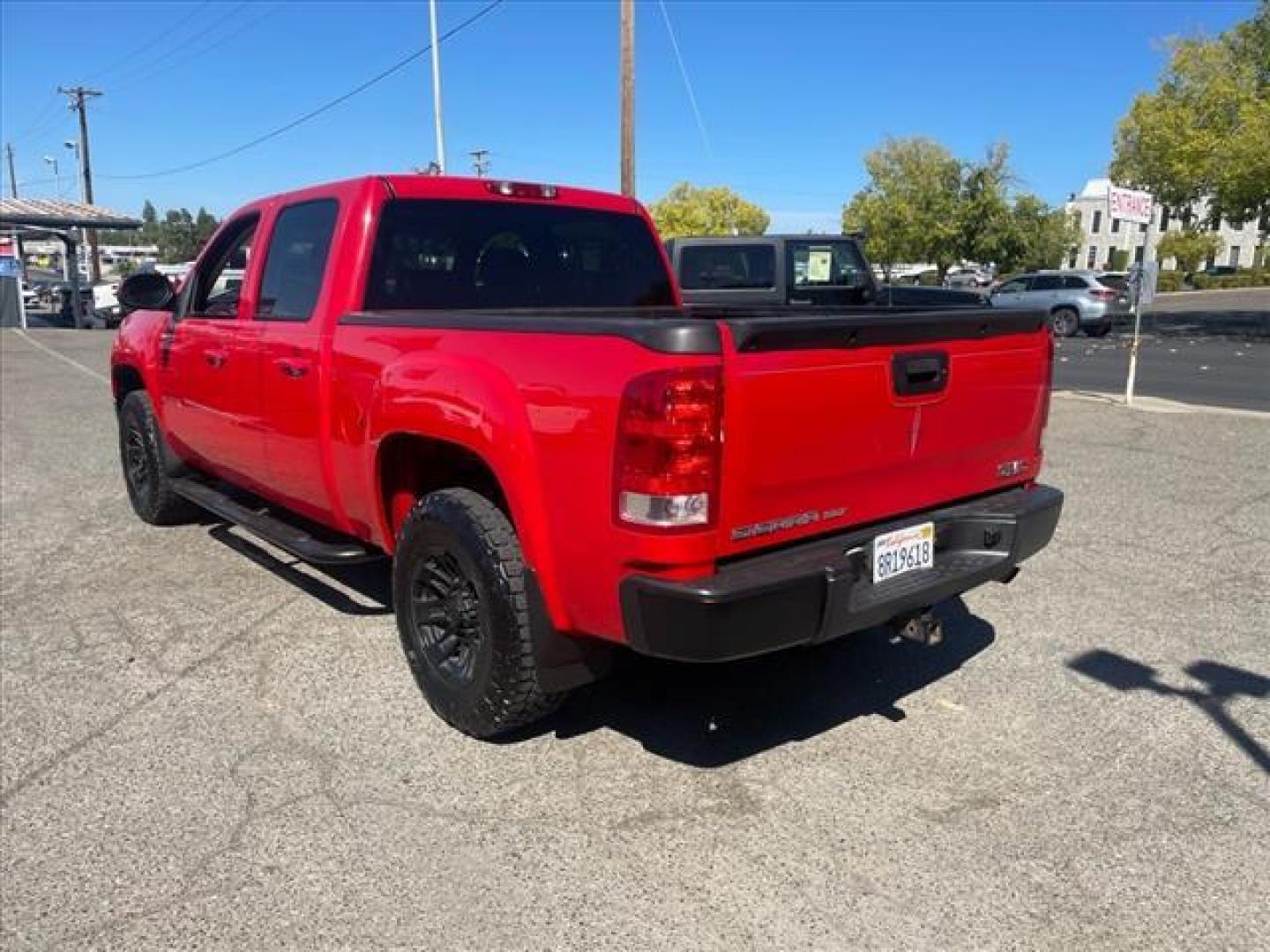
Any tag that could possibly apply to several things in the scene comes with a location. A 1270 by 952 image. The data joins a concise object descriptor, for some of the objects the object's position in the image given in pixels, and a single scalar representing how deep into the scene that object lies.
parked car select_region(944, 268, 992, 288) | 53.94
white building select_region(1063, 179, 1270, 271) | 96.92
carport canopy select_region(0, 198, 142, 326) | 28.09
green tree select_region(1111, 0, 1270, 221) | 24.67
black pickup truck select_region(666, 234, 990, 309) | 11.52
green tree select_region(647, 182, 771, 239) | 67.75
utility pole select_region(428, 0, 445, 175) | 26.20
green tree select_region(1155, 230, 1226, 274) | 74.62
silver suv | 25.73
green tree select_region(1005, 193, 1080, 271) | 49.88
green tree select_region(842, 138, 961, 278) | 48.97
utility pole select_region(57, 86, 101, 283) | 46.78
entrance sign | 10.77
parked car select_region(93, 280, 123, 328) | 32.28
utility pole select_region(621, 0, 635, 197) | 15.28
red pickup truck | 2.57
